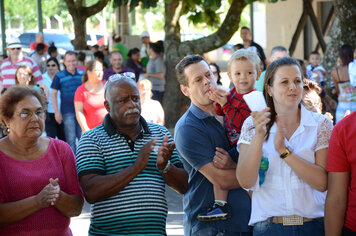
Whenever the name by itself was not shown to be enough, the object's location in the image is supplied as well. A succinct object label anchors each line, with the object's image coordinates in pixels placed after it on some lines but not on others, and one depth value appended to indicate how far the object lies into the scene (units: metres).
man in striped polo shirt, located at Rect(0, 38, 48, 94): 12.33
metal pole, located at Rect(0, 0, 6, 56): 22.78
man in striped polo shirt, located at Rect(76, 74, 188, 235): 4.09
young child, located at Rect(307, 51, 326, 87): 14.04
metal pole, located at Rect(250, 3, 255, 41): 22.05
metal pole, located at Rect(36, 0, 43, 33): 24.81
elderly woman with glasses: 3.98
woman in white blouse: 3.85
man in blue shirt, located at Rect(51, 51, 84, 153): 11.23
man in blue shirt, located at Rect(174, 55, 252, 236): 4.35
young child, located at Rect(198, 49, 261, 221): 4.39
